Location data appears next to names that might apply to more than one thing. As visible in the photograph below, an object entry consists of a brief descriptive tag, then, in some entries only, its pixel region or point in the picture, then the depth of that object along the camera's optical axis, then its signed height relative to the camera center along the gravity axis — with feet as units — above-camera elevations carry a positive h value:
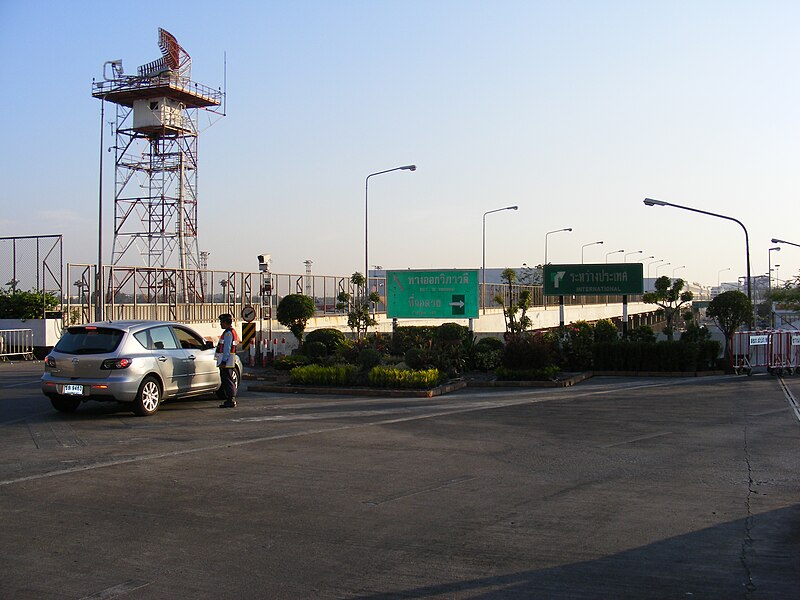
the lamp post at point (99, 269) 107.65 +6.67
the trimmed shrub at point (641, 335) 89.71 -2.02
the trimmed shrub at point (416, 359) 72.08 -3.57
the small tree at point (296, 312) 92.43 +0.79
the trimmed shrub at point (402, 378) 64.69 -4.73
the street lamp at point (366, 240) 126.52 +12.16
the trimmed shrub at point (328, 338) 85.20 -2.00
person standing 52.70 -2.74
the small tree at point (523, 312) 97.76 +0.73
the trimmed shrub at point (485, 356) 79.87 -3.73
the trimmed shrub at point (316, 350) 81.82 -3.12
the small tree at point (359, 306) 96.58 +1.60
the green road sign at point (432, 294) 99.86 +2.95
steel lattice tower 199.72 +46.99
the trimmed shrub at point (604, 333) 89.51 -1.72
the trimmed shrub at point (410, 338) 80.74 -1.96
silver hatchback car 46.50 -2.68
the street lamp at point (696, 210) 102.00 +13.74
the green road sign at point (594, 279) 99.45 +4.68
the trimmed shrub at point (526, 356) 74.08 -3.45
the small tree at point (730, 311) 86.74 +0.60
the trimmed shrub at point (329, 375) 67.36 -4.63
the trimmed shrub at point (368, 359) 69.82 -3.44
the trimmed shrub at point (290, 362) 78.43 -4.12
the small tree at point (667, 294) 118.01 +3.50
